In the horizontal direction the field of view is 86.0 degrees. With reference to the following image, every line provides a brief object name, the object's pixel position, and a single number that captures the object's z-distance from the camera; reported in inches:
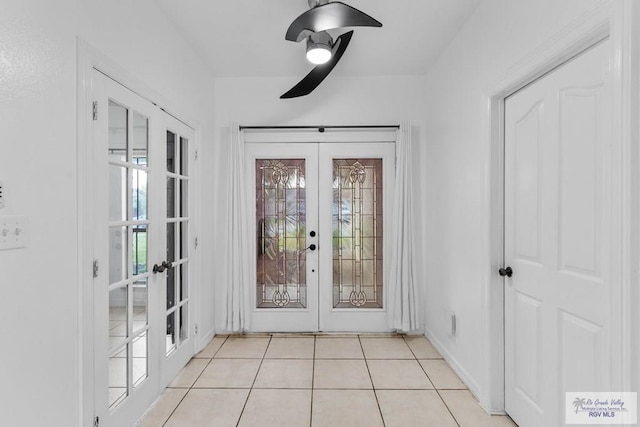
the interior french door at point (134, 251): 69.4
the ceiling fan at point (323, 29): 73.0
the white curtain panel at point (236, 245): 135.2
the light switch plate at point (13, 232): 47.9
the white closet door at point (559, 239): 56.0
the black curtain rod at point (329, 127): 136.6
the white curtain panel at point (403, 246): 134.3
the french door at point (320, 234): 140.2
